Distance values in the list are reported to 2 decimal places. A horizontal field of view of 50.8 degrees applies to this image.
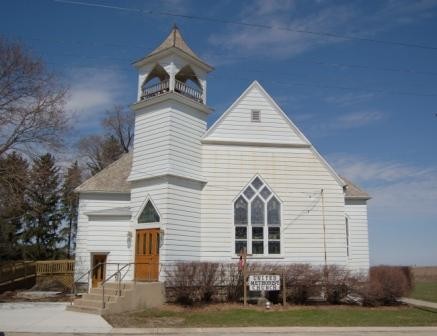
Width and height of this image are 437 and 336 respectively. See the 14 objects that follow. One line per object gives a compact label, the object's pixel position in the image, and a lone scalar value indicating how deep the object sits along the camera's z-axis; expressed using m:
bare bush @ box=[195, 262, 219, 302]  17.00
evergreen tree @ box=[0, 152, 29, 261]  21.84
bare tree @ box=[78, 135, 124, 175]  47.44
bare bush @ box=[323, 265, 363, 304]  18.06
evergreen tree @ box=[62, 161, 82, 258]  44.82
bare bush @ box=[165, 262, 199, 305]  17.02
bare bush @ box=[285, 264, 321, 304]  17.70
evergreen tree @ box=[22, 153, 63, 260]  43.59
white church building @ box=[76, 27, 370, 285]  19.36
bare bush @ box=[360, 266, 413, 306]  18.02
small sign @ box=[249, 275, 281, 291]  17.12
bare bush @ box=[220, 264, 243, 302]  17.81
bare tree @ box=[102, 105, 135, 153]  49.28
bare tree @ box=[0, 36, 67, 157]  22.26
